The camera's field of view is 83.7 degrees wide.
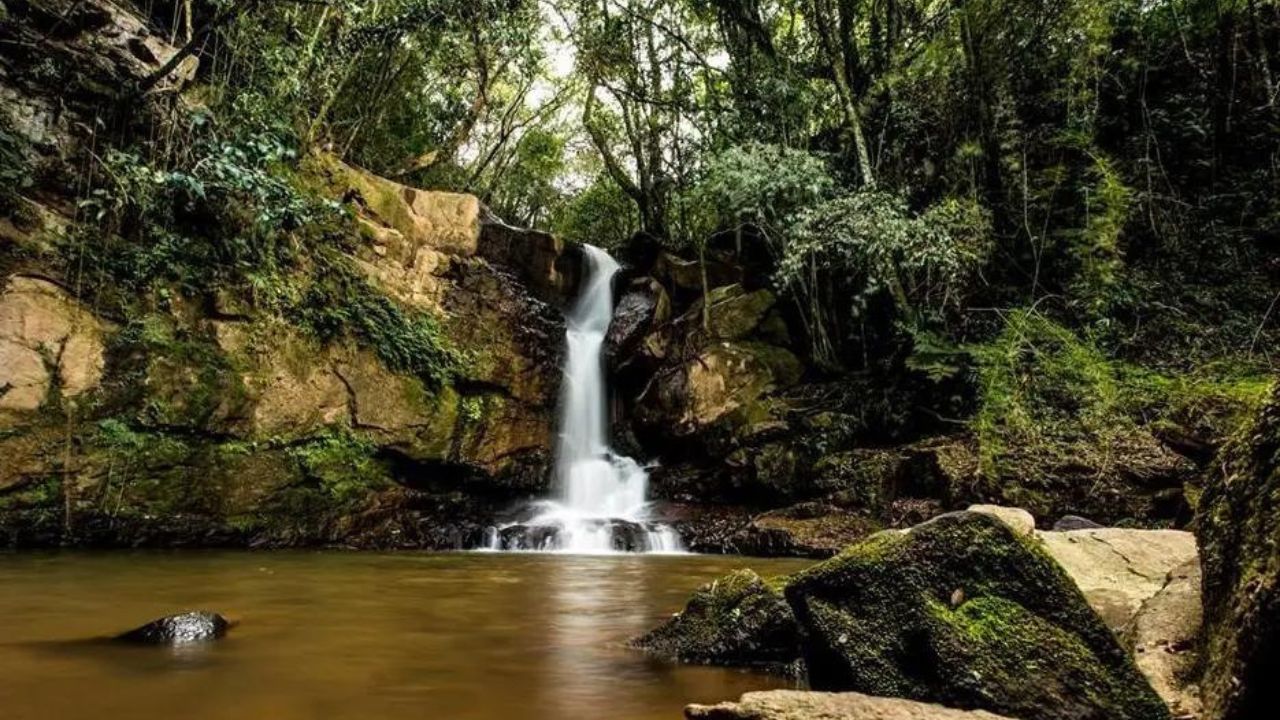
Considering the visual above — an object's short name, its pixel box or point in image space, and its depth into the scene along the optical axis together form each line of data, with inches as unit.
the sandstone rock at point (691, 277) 589.6
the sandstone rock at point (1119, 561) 135.1
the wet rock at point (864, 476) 410.0
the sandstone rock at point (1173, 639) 97.8
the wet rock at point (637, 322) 561.3
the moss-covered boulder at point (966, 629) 101.4
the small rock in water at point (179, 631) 143.6
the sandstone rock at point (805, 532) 379.2
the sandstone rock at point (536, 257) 573.3
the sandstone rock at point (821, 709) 87.0
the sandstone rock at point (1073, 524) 235.3
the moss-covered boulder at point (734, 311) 540.4
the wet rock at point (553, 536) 405.7
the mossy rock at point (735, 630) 141.2
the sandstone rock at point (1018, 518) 149.8
